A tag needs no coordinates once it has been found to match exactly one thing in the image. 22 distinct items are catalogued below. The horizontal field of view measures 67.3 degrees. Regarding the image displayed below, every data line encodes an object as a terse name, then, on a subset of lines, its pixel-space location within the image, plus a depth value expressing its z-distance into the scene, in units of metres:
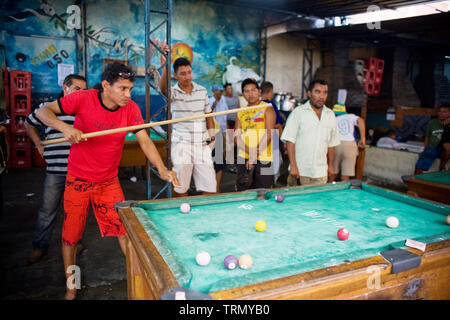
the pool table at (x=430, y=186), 2.88
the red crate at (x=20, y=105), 6.69
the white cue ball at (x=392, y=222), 1.89
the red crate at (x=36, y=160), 6.87
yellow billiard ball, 1.79
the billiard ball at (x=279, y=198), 2.35
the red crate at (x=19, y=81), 6.58
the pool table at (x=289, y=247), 1.24
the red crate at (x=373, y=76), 10.12
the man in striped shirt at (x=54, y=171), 2.84
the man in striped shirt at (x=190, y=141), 3.64
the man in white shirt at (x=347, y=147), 5.11
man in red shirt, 2.24
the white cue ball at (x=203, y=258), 1.40
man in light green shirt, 3.41
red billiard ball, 1.69
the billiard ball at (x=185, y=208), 2.07
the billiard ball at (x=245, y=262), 1.38
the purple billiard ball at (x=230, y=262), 1.37
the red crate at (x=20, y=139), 6.72
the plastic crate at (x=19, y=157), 6.70
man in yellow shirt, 3.71
